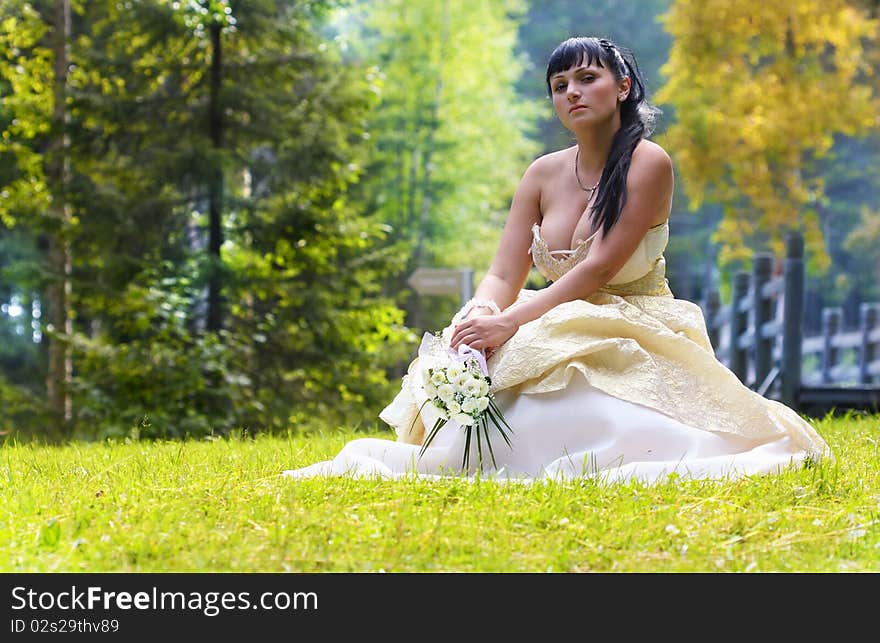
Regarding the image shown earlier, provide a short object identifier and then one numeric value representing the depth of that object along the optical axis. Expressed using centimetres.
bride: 801
